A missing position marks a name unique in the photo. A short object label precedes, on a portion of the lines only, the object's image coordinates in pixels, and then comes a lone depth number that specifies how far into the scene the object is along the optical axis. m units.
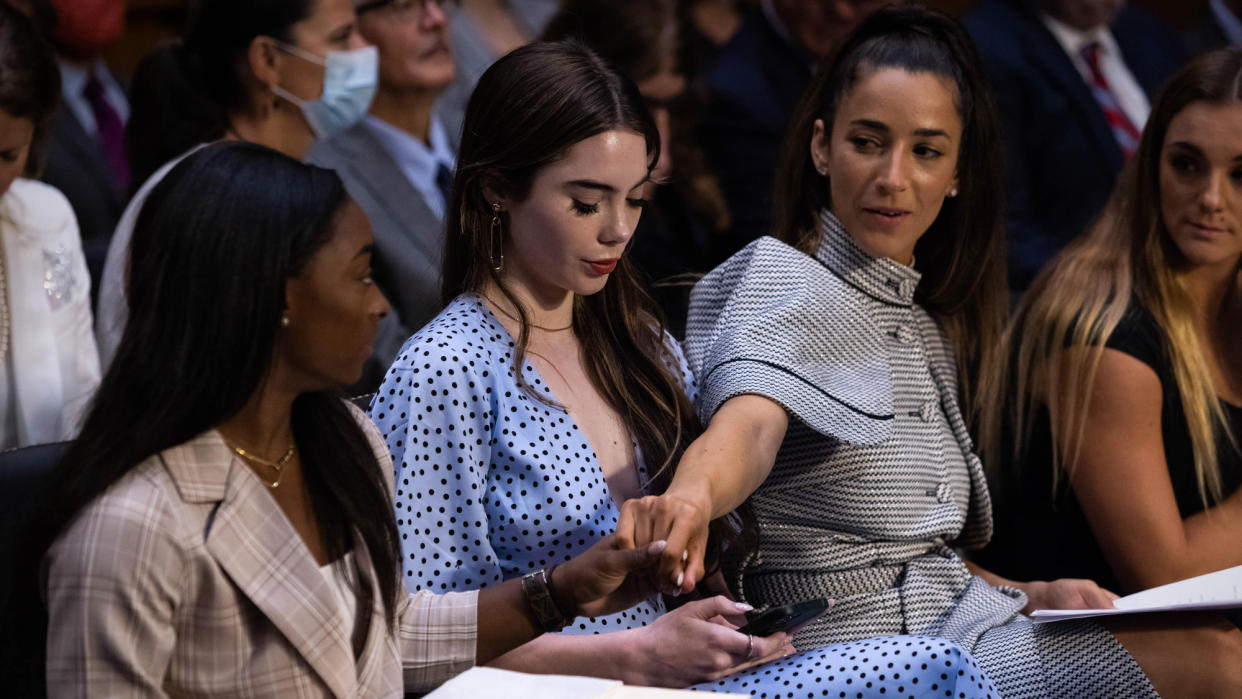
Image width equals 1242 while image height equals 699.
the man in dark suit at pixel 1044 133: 7.21
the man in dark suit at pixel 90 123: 7.05
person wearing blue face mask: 5.89
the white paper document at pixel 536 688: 2.62
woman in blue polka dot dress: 3.13
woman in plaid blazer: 2.39
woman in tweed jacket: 3.64
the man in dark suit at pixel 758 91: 7.66
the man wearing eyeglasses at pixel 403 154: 6.05
